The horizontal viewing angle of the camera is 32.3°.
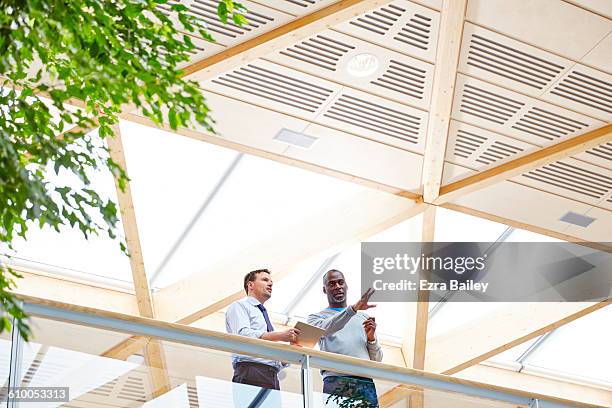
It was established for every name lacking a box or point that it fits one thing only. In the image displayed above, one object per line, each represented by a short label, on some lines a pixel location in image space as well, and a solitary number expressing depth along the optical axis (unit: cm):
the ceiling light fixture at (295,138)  1282
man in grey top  877
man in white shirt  698
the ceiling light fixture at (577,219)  1464
